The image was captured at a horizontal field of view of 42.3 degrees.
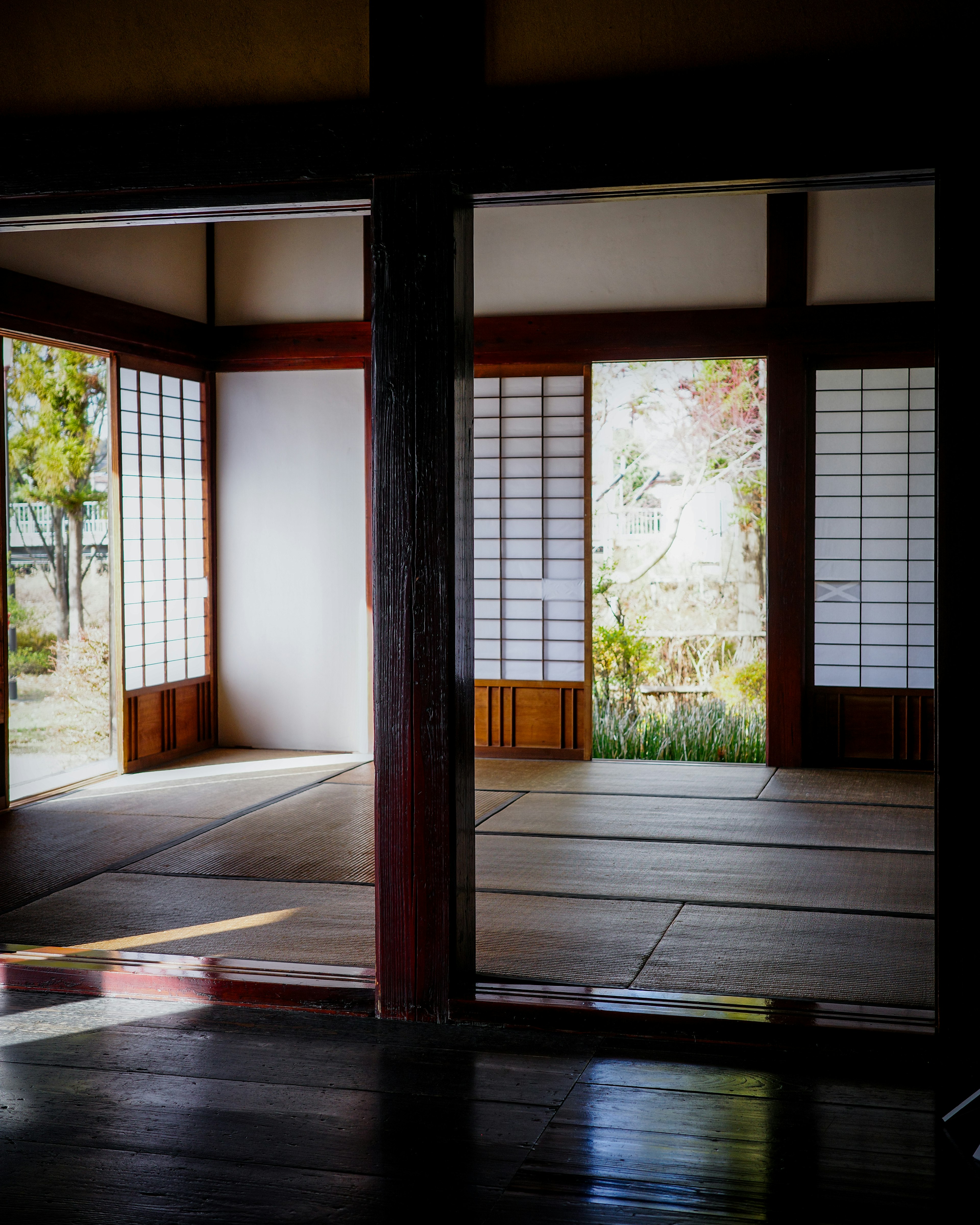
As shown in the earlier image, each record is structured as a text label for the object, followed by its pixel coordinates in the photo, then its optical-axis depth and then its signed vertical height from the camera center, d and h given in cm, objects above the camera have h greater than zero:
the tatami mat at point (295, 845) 445 -103
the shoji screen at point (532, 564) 679 +6
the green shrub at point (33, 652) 746 -46
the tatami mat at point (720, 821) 493 -101
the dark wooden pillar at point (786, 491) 638 +43
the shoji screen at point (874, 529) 643 +24
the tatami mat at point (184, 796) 552 -101
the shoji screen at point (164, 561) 644 +7
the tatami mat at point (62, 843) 430 -103
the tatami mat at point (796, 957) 315 -102
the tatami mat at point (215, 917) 354 -104
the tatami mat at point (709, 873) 405 -102
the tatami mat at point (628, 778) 593 -99
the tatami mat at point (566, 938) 331 -103
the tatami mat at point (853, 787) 571 -99
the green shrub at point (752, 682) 941 -79
